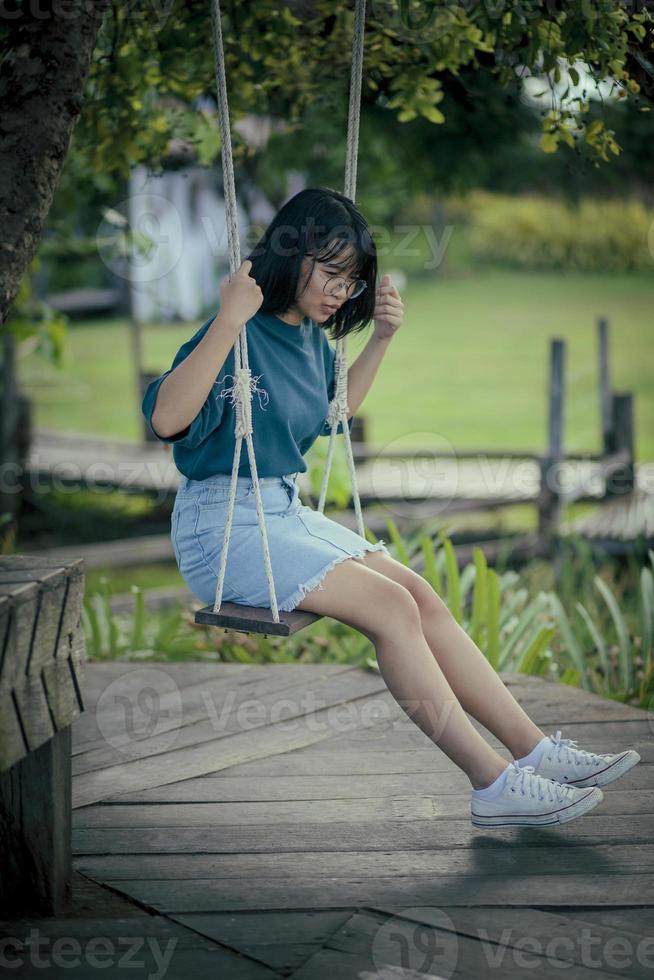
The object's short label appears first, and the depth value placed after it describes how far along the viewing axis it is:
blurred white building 15.16
